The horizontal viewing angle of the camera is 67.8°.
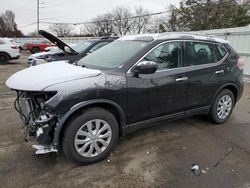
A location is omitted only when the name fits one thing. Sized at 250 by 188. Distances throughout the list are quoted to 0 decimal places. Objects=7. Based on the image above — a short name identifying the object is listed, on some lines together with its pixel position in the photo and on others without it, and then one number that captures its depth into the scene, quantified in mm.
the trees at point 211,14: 14984
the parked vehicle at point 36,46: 18850
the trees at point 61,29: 51562
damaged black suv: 2234
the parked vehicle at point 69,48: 5578
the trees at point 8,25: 47370
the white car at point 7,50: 10894
